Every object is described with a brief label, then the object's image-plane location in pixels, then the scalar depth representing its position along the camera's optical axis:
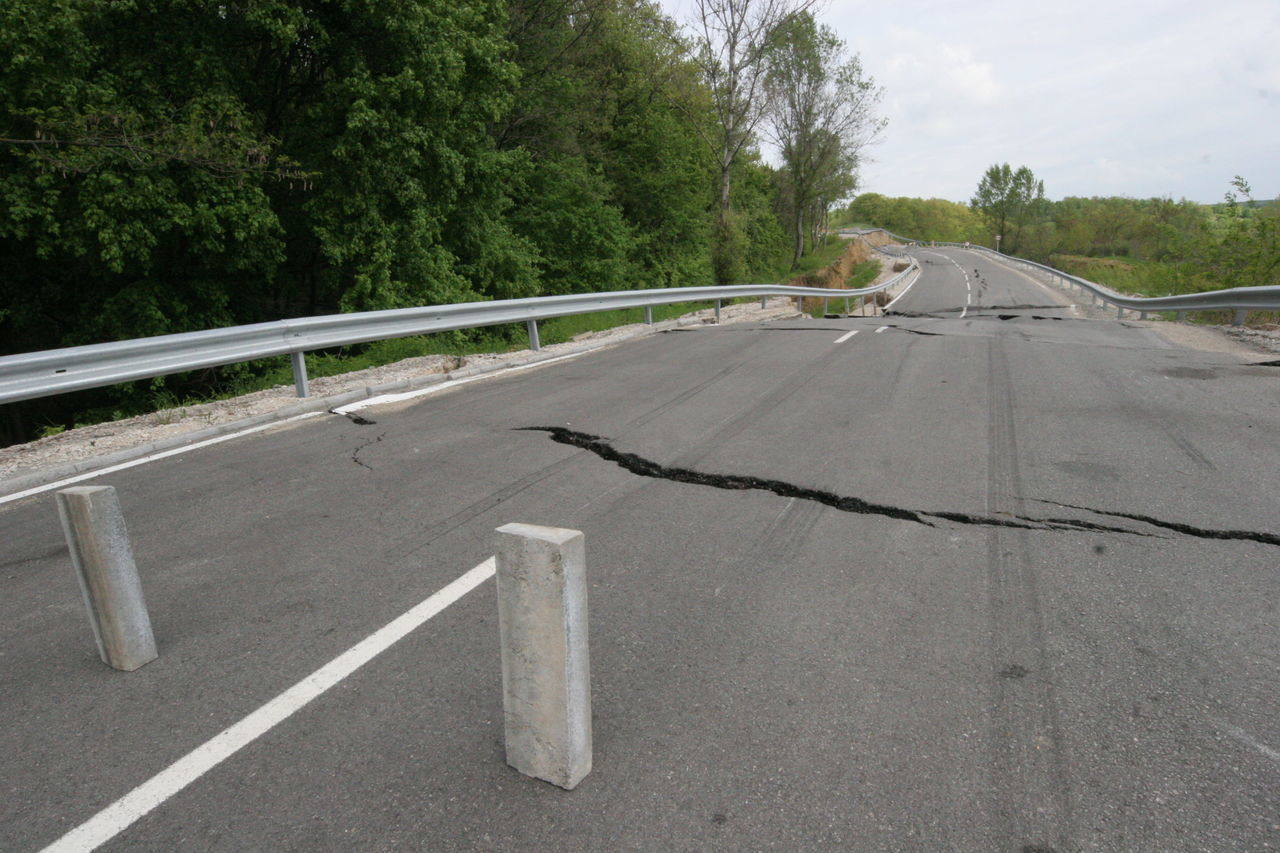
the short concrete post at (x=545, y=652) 2.21
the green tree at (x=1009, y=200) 99.50
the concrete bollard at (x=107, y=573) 2.89
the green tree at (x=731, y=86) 28.28
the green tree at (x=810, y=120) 47.16
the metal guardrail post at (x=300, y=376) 7.63
